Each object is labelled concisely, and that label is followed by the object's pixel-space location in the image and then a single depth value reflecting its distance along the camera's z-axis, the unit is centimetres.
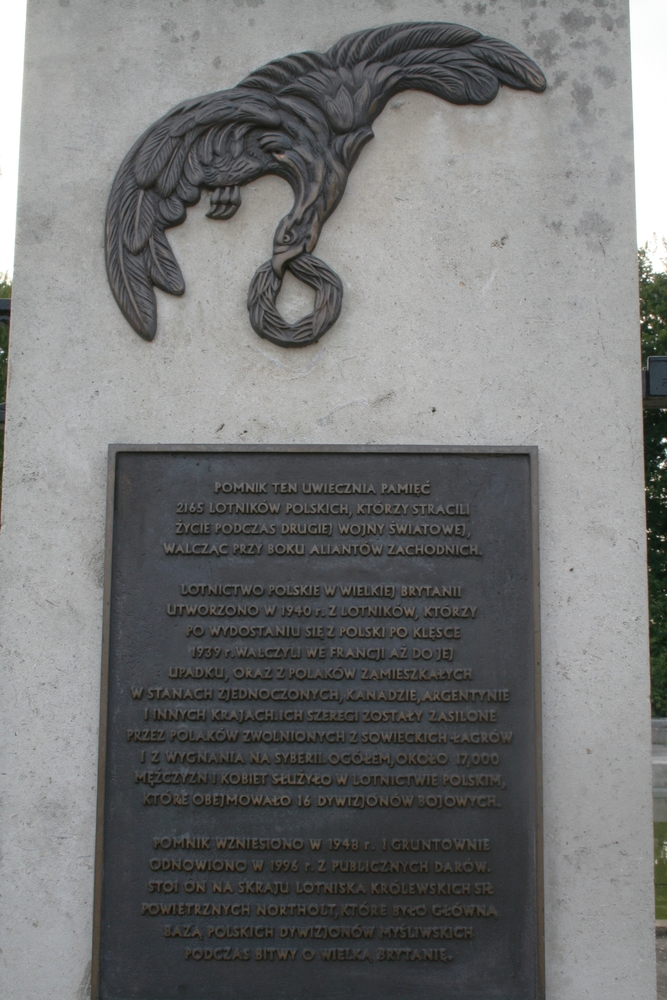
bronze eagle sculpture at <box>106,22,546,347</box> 371
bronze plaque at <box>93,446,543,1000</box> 332
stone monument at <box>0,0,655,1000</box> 336
